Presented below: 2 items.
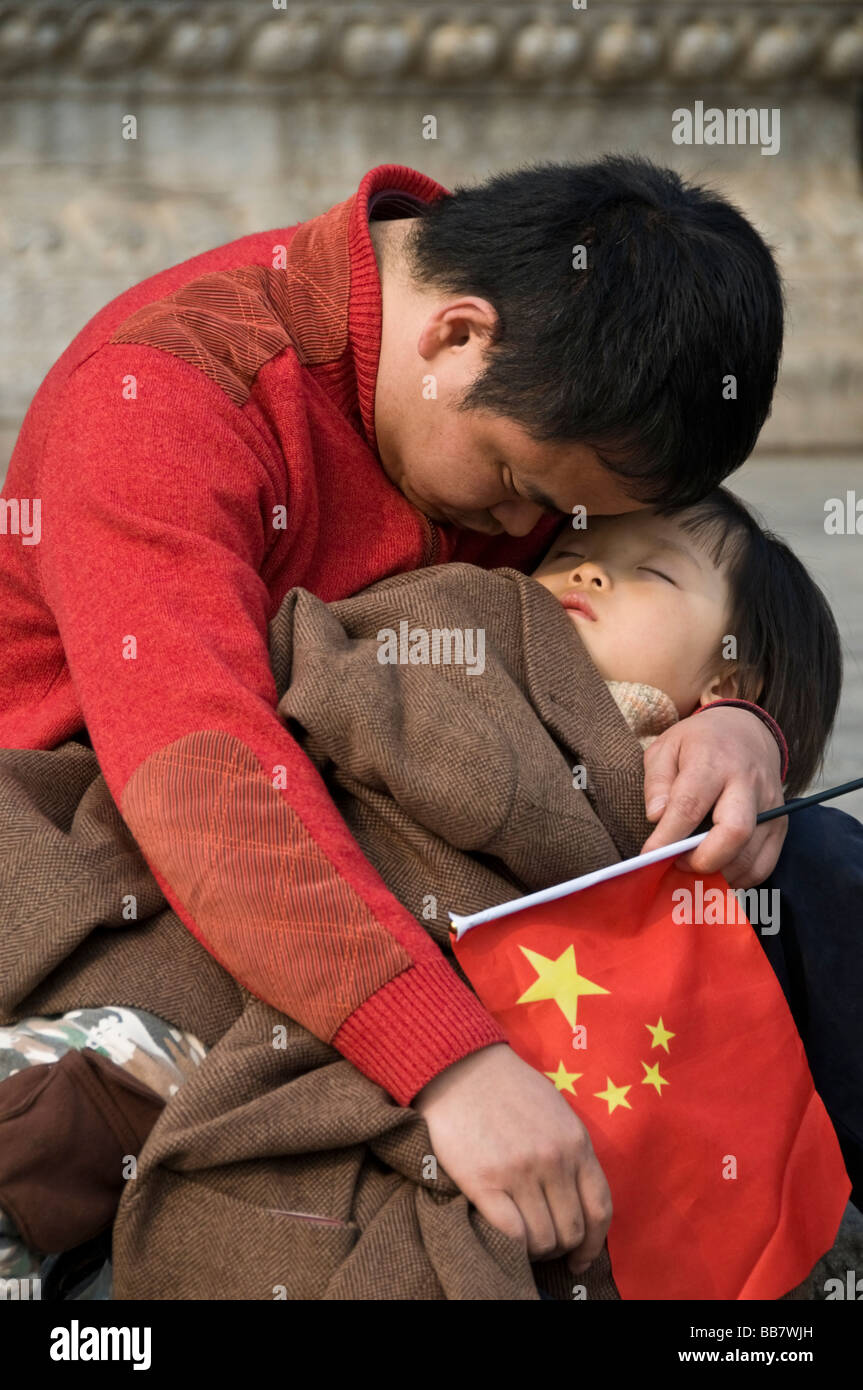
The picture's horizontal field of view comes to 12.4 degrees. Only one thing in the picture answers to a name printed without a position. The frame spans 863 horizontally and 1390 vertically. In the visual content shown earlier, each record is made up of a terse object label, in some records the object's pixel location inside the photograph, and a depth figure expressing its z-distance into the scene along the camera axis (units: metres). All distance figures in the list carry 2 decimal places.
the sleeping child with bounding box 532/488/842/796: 2.83
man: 2.55
